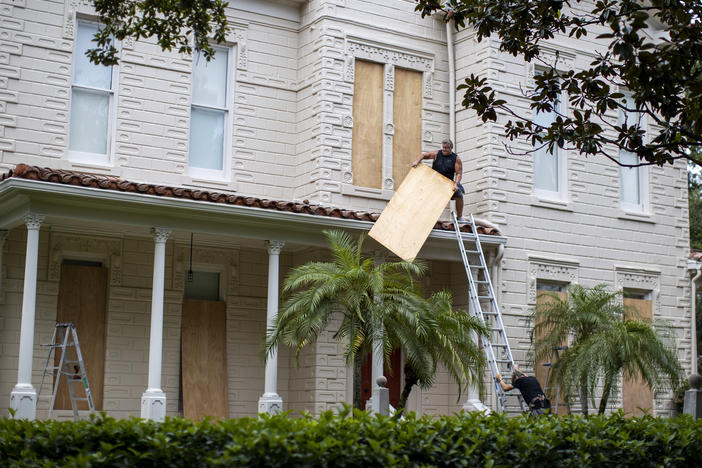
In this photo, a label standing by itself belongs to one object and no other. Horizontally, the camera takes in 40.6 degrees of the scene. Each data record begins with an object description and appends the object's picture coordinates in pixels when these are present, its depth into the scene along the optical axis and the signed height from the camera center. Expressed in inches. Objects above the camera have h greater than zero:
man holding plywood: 609.9 +135.1
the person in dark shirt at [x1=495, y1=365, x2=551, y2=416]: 520.1 -7.6
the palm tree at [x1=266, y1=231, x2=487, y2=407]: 483.5 +28.0
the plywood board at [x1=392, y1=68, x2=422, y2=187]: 669.9 +179.2
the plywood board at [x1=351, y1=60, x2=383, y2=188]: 652.1 +169.9
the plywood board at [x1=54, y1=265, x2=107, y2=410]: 579.2 +31.9
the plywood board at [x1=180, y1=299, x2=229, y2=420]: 599.8 +7.1
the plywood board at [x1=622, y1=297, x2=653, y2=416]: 699.4 -10.1
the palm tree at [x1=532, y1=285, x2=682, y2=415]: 562.3 +19.1
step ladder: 508.4 +2.5
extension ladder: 566.3 +42.1
